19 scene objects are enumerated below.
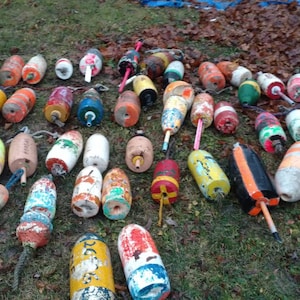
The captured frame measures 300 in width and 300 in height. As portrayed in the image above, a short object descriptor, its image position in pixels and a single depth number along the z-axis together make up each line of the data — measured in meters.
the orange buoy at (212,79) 4.57
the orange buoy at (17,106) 4.10
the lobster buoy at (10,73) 4.69
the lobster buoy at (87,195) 3.08
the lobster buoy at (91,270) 2.41
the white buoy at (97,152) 3.49
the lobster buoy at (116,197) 3.07
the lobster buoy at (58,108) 4.07
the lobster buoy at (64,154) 3.46
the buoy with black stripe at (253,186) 3.06
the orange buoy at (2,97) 4.23
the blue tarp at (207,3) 6.97
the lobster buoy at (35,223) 2.84
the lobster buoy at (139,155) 3.47
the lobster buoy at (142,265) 2.41
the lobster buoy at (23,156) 3.43
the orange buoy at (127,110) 4.01
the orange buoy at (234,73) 4.62
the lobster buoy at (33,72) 4.77
